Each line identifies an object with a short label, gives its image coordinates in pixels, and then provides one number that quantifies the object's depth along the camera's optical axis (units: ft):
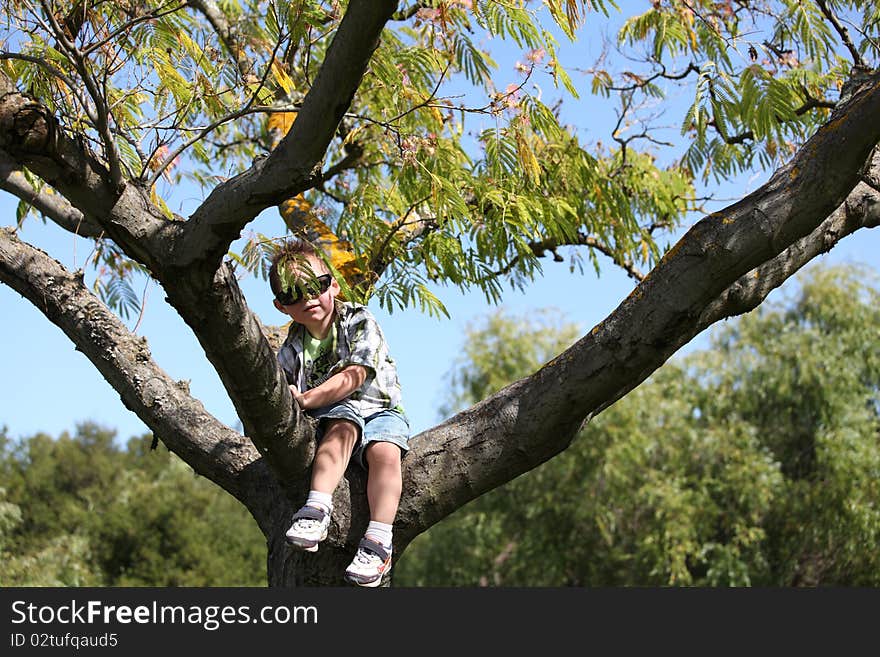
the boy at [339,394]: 11.27
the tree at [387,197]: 9.90
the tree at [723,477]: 53.83
